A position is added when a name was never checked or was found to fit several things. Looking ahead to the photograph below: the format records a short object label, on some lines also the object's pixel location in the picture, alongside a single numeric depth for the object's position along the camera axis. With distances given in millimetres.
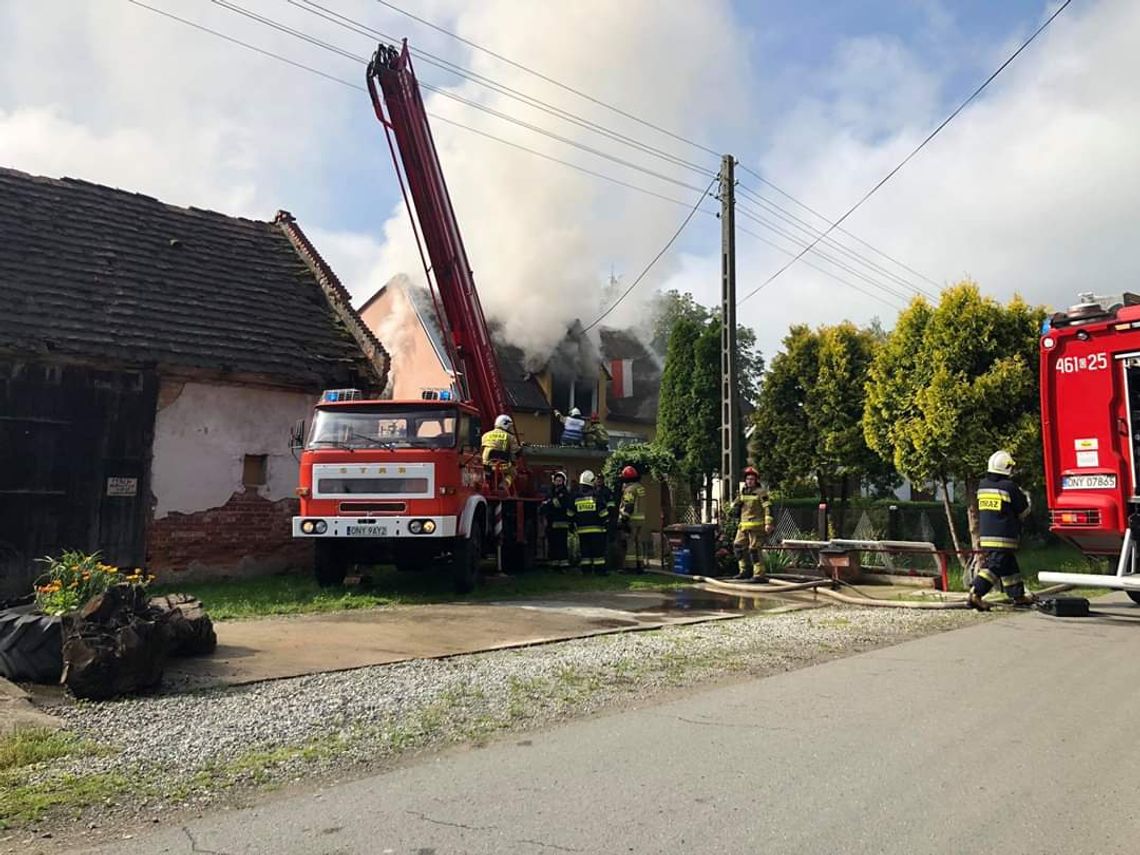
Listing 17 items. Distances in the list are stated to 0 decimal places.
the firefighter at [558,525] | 14198
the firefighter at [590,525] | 13789
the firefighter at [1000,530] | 10023
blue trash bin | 14227
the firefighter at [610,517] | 13867
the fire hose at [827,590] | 10718
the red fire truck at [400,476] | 10367
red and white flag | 28016
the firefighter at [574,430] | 23578
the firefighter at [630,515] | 14695
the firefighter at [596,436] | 23875
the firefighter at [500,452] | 12578
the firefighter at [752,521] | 13633
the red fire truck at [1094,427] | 9398
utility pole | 15758
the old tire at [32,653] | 5719
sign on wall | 11695
